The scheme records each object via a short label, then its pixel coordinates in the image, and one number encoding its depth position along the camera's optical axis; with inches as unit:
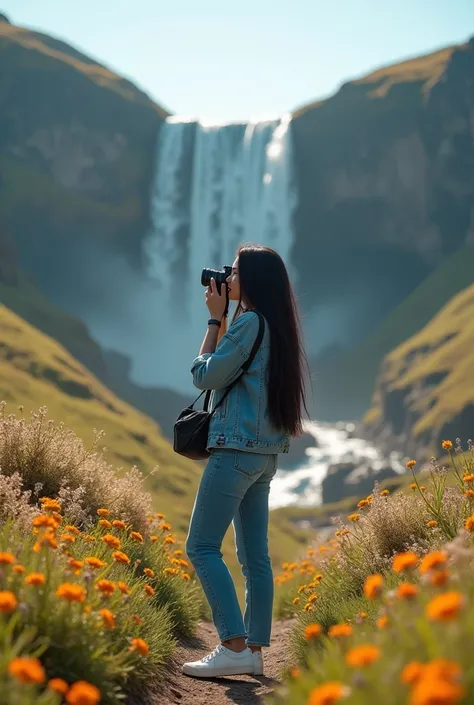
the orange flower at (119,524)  211.6
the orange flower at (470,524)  155.3
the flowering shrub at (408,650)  85.4
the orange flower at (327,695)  87.5
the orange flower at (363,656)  91.3
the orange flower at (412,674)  85.1
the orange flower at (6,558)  131.8
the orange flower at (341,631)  114.7
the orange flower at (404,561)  114.1
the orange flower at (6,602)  112.3
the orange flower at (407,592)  104.0
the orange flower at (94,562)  161.0
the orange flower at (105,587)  147.0
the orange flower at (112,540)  179.6
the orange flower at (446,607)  87.0
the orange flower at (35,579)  137.1
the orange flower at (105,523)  208.8
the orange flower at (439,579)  101.0
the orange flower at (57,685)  103.9
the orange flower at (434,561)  108.3
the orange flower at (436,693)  76.1
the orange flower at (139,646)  139.2
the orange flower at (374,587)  110.5
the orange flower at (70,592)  131.4
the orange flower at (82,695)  99.1
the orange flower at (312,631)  124.2
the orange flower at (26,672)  93.5
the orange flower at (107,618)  139.2
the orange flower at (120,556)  174.5
